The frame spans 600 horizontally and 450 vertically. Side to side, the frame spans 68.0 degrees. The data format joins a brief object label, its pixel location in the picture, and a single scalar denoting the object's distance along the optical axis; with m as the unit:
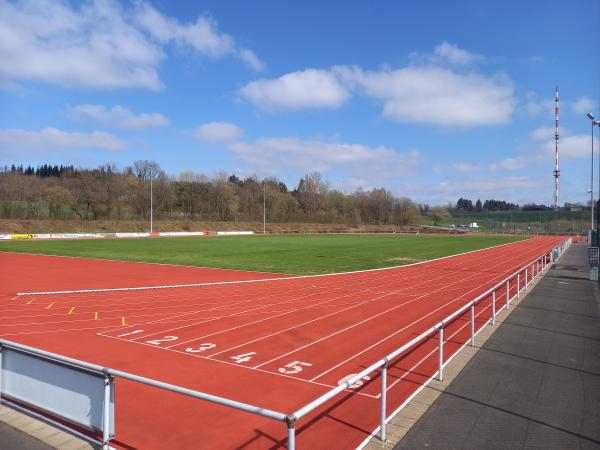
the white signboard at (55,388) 5.18
